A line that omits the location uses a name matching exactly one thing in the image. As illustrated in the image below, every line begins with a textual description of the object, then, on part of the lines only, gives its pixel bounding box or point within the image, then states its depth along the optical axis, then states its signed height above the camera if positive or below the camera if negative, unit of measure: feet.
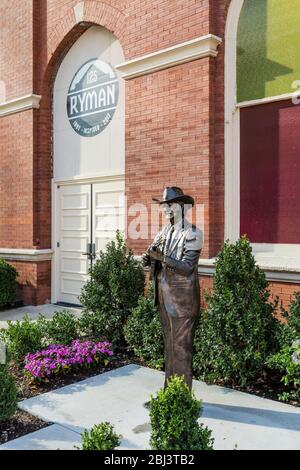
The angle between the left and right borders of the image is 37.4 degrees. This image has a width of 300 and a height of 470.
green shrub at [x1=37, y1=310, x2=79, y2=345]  19.81 -4.63
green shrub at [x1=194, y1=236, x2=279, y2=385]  16.12 -3.49
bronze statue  13.70 -1.75
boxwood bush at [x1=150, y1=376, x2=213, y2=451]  9.55 -4.25
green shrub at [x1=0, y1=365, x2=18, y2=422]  13.01 -5.00
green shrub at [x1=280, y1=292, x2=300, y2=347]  15.74 -3.59
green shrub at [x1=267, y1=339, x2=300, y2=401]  14.88 -4.71
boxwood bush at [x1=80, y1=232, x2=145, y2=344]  21.30 -3.19
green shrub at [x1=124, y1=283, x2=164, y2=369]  18.76 -4.61
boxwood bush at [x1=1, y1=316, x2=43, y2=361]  18.93 -4.87
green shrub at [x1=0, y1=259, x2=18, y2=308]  30.35 -3.91
